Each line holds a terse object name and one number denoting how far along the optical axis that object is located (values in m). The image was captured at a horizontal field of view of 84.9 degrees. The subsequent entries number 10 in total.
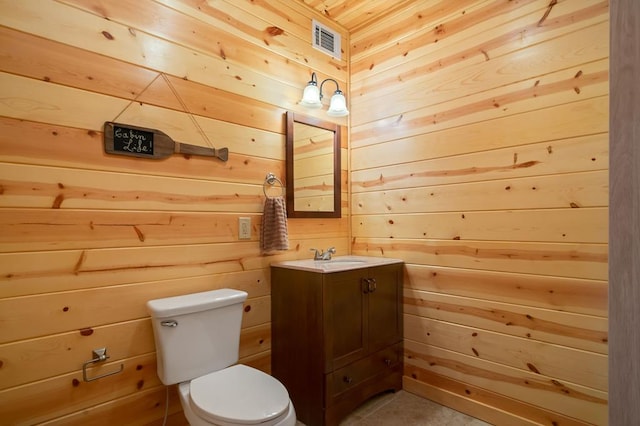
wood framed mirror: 2.24
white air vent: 2.43
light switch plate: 1.99
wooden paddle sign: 1.54
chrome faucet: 2.28
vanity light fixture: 2.23
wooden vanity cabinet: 1.82
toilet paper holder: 1.47
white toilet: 1.30
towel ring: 2.11
